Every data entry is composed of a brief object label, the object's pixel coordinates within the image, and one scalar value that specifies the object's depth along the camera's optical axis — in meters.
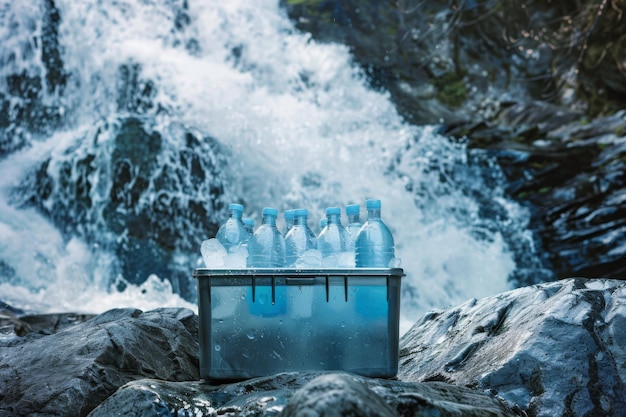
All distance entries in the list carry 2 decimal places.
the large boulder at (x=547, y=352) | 2.79
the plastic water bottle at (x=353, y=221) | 3.34
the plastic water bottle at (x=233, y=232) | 3.30
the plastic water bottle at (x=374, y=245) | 3.17
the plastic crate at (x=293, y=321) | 2.96
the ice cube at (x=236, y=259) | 3.26
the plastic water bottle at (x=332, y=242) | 3.23
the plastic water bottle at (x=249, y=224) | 3.41
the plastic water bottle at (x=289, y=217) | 3.33
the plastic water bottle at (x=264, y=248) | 3.14
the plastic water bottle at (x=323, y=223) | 3.42
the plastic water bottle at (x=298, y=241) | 3.22
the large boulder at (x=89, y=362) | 3.01
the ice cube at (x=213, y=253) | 3.22
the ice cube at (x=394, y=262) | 3.15
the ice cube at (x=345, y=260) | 3.21
